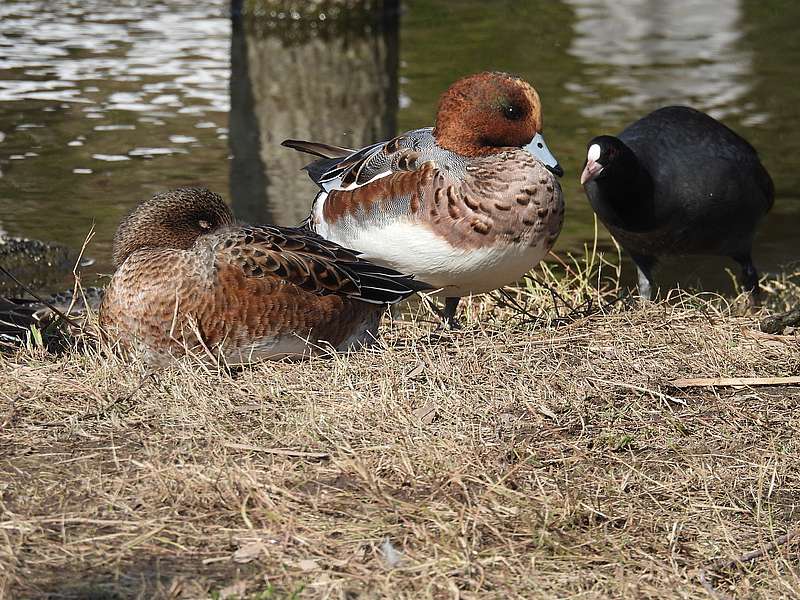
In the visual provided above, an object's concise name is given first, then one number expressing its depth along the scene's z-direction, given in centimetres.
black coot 1261
